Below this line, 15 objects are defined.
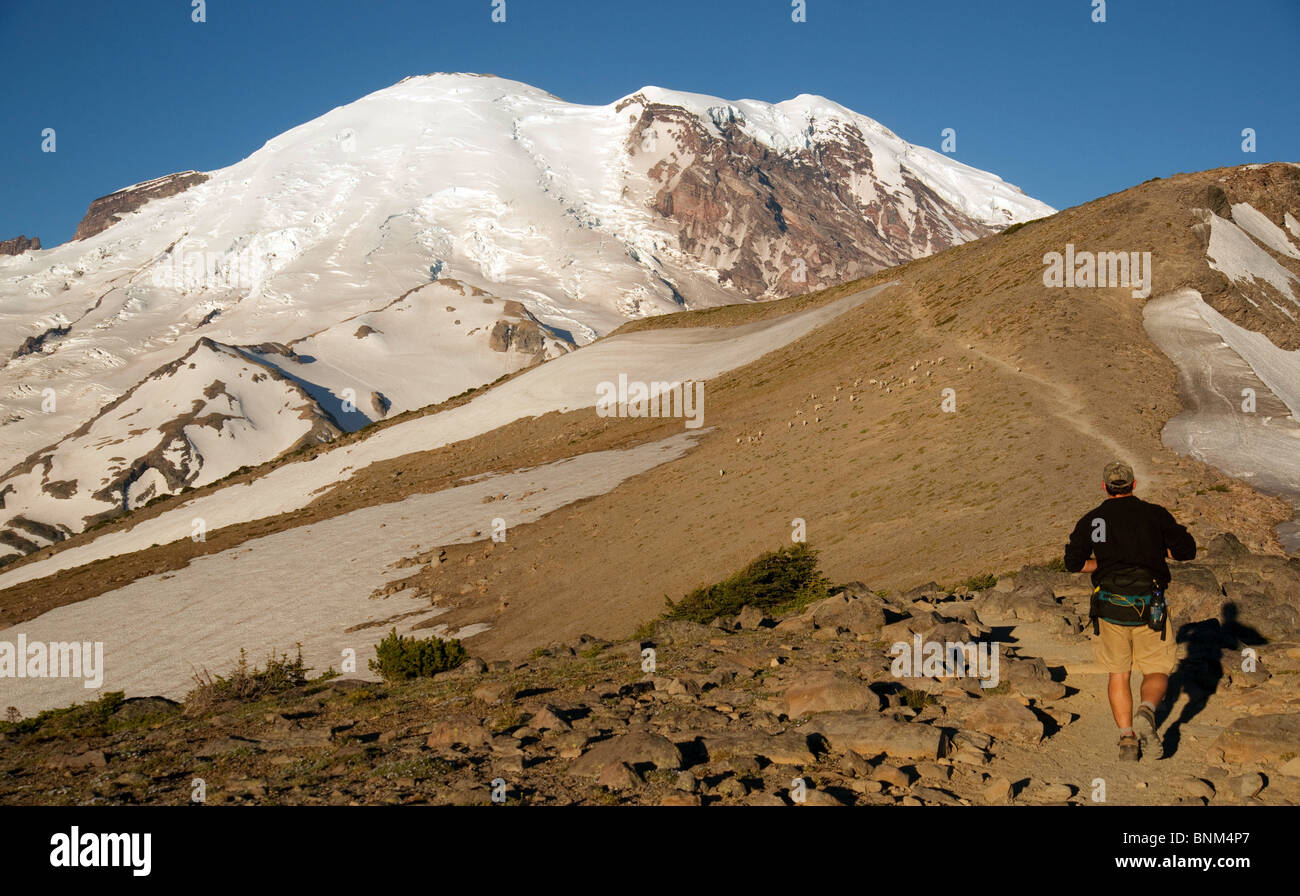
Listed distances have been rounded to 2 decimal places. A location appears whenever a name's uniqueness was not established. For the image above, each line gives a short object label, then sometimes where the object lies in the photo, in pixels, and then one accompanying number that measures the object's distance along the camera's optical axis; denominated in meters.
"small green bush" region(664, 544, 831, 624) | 20.03
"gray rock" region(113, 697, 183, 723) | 14.92
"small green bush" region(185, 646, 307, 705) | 15.32
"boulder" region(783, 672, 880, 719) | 10.55
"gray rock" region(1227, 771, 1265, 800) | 8.09
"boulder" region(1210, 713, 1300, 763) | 8.60
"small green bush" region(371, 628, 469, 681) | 16.91
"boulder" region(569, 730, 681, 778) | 9.19
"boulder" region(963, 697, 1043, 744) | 9.64
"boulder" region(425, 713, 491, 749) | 10.45
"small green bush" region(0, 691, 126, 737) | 14.13
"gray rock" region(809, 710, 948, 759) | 9.23
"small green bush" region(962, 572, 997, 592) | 17.70
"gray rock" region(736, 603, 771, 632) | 16.61
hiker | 9.25
